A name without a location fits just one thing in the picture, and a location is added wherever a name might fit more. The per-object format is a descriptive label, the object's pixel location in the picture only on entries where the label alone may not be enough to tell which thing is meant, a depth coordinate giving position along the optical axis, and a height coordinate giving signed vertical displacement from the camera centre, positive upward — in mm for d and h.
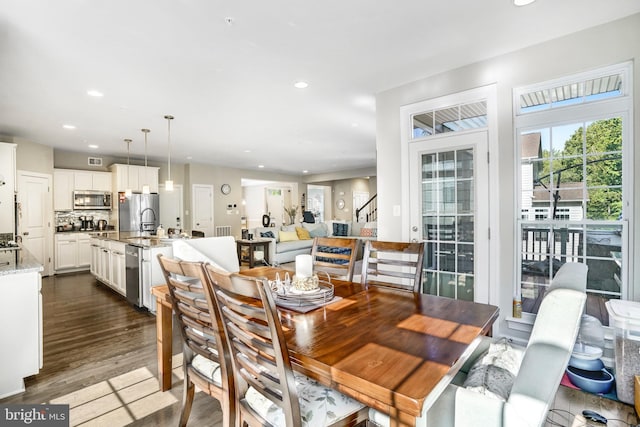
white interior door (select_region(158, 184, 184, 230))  8367 +165
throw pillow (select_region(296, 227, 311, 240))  8394 -577
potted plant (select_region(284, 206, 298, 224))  11930 -14
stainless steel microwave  6823 +345
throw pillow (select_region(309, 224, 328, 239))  8877 -539
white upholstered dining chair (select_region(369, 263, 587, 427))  845 -448
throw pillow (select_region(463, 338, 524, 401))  1120 -651
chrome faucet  7160 -200
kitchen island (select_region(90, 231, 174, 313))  3908 -708
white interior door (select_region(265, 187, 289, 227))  12508 +315
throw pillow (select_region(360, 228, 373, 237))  8583 -566
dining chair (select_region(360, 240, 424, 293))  2004 -343
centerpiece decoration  1758 -369
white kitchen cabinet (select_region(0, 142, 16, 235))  4727 +465
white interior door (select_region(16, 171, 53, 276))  5750 +13
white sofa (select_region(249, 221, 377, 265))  7346 -651
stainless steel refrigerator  7008 +33
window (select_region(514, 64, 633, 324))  2412 +233
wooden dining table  915 -495
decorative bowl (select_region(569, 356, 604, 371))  2281 -1143
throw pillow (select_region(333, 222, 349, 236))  9164 -504
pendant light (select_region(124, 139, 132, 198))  5800 +1147
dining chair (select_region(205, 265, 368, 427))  1028 -600
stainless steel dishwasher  4020 -776
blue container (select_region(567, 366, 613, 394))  2141 -1197
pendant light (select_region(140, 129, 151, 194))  5326 +1095
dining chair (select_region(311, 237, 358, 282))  2264 -318
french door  3008 -3
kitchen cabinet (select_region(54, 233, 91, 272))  6507 -781
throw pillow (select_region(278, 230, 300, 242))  7875 -592
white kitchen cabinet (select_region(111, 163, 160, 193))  7191 +896
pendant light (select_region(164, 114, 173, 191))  4547 +1417
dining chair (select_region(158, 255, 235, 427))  1344 -617
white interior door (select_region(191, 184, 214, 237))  8906 +165
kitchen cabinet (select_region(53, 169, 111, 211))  6562 +693
